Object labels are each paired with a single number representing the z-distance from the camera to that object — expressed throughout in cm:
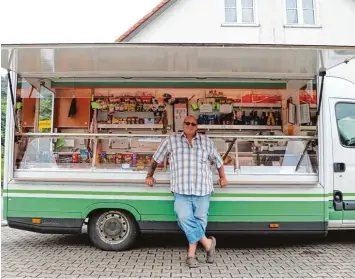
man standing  462
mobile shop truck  503
